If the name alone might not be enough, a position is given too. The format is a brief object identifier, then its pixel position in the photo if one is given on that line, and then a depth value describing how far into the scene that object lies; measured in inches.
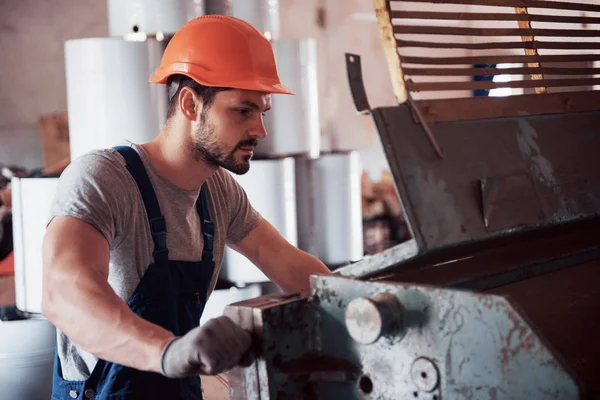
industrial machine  40.1
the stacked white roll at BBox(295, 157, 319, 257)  121.2
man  57.4
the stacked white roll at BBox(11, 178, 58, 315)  102.4
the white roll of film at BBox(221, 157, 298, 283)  108.9
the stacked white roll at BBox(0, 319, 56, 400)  100.8
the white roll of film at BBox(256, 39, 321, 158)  116.5
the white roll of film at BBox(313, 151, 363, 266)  122.6
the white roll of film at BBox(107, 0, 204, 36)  108.2
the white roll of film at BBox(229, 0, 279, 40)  115.3
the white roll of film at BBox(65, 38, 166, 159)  103.0
